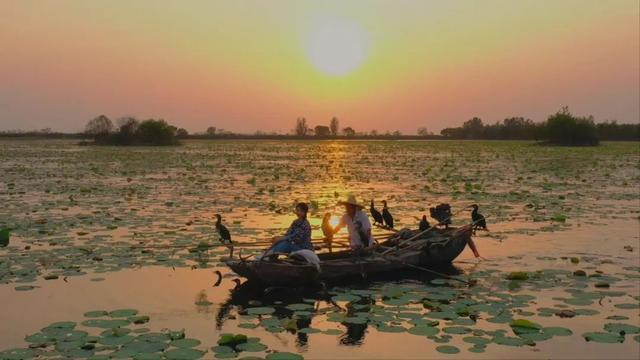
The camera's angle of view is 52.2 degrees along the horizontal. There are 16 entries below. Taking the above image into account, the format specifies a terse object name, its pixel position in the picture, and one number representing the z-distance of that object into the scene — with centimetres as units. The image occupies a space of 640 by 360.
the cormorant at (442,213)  1241
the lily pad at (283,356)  647
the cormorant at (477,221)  1253
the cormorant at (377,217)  1271
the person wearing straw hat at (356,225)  1073
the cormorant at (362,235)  1070
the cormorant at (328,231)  1102
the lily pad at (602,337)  725
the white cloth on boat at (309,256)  957
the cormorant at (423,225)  1226
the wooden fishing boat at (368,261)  946
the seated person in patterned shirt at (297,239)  996
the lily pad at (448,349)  685
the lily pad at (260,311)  845
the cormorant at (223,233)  1030
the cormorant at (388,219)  1259
